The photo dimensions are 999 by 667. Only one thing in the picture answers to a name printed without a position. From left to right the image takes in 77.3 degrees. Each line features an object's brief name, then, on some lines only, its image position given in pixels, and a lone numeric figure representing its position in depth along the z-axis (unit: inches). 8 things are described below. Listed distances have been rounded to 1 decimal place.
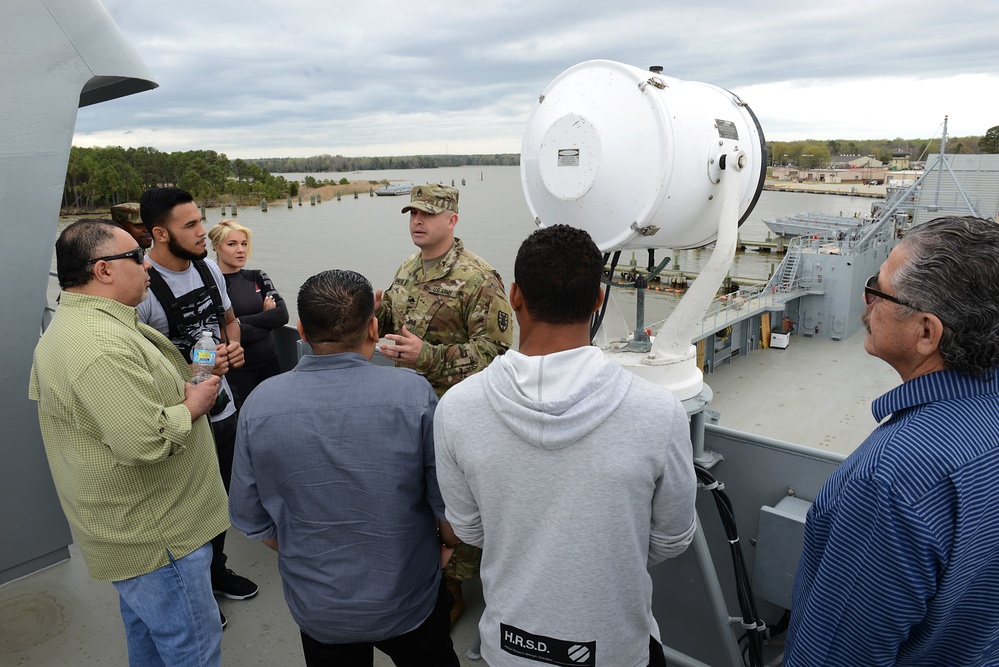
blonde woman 150.3
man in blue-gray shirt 65.5
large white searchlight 89.7
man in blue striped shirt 43.3
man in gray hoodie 50.0
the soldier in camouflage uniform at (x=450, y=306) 107.0
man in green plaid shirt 72.1
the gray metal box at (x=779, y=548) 90.4
